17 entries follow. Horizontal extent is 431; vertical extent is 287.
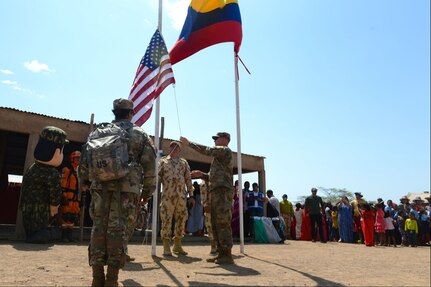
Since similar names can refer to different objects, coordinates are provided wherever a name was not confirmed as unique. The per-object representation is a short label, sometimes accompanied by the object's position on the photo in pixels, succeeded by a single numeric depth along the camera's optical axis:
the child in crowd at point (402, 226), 13.20
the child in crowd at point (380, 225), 12.20
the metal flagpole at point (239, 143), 7.18
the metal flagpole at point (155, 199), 5.94
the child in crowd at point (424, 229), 13.72
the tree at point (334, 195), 56.84
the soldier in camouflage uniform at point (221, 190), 5.40
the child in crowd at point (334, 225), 14.01
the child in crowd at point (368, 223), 11.55
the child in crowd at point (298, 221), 14.39
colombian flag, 7.26
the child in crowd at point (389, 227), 12.33
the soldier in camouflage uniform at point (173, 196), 6.15
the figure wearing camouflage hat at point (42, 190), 7.13
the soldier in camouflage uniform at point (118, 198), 3.35
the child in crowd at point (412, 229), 12.79
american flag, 6.32
